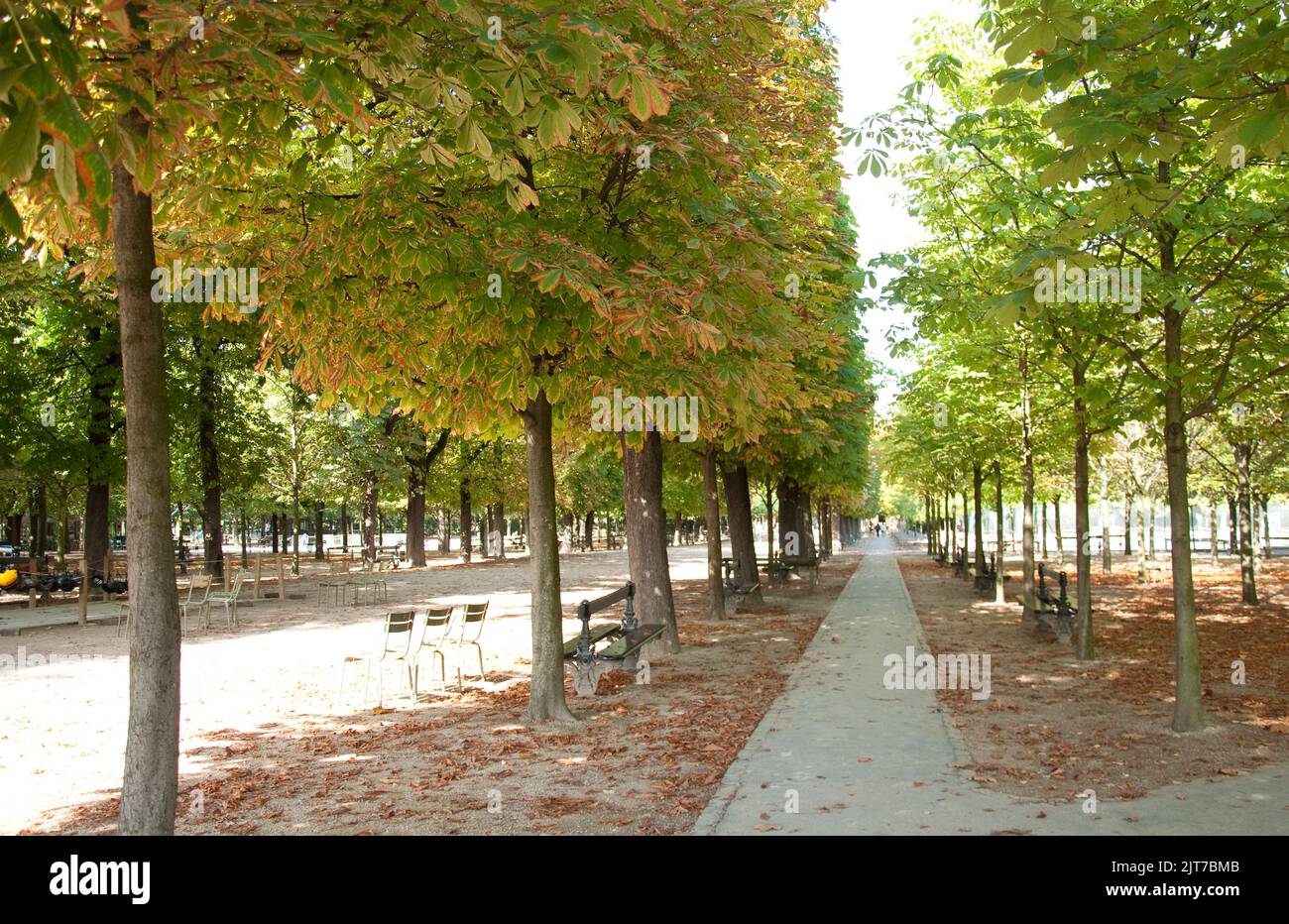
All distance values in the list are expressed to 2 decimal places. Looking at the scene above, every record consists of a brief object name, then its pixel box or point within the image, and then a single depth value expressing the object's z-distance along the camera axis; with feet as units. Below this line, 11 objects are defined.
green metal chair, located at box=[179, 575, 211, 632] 58.39
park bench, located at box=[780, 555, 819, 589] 85.81
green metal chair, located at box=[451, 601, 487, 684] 37.47
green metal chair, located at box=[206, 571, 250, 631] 58.05
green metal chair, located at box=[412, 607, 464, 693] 35.66
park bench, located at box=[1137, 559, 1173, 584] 88.33
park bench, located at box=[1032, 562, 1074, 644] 45.85
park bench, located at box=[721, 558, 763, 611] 66.85
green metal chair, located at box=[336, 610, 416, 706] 33.32
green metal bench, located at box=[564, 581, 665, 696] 33.63
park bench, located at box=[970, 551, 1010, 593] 76.69
